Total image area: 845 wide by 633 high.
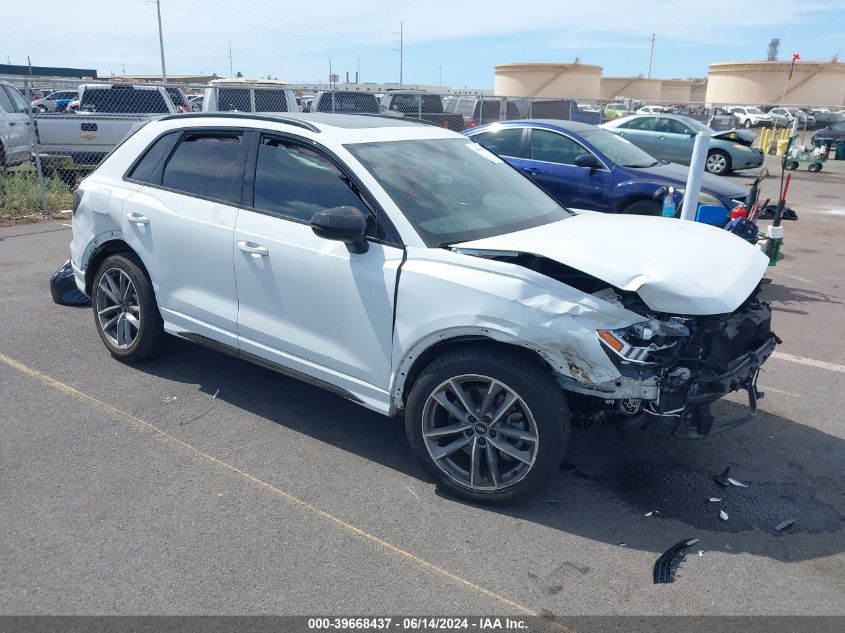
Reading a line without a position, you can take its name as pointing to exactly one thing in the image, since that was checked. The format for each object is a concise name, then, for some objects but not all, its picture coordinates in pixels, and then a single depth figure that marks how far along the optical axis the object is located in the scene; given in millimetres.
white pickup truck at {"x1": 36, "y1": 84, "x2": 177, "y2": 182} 13227
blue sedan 8742
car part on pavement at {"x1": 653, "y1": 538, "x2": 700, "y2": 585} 3051
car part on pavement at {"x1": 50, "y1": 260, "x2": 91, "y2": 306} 6332
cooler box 6305
